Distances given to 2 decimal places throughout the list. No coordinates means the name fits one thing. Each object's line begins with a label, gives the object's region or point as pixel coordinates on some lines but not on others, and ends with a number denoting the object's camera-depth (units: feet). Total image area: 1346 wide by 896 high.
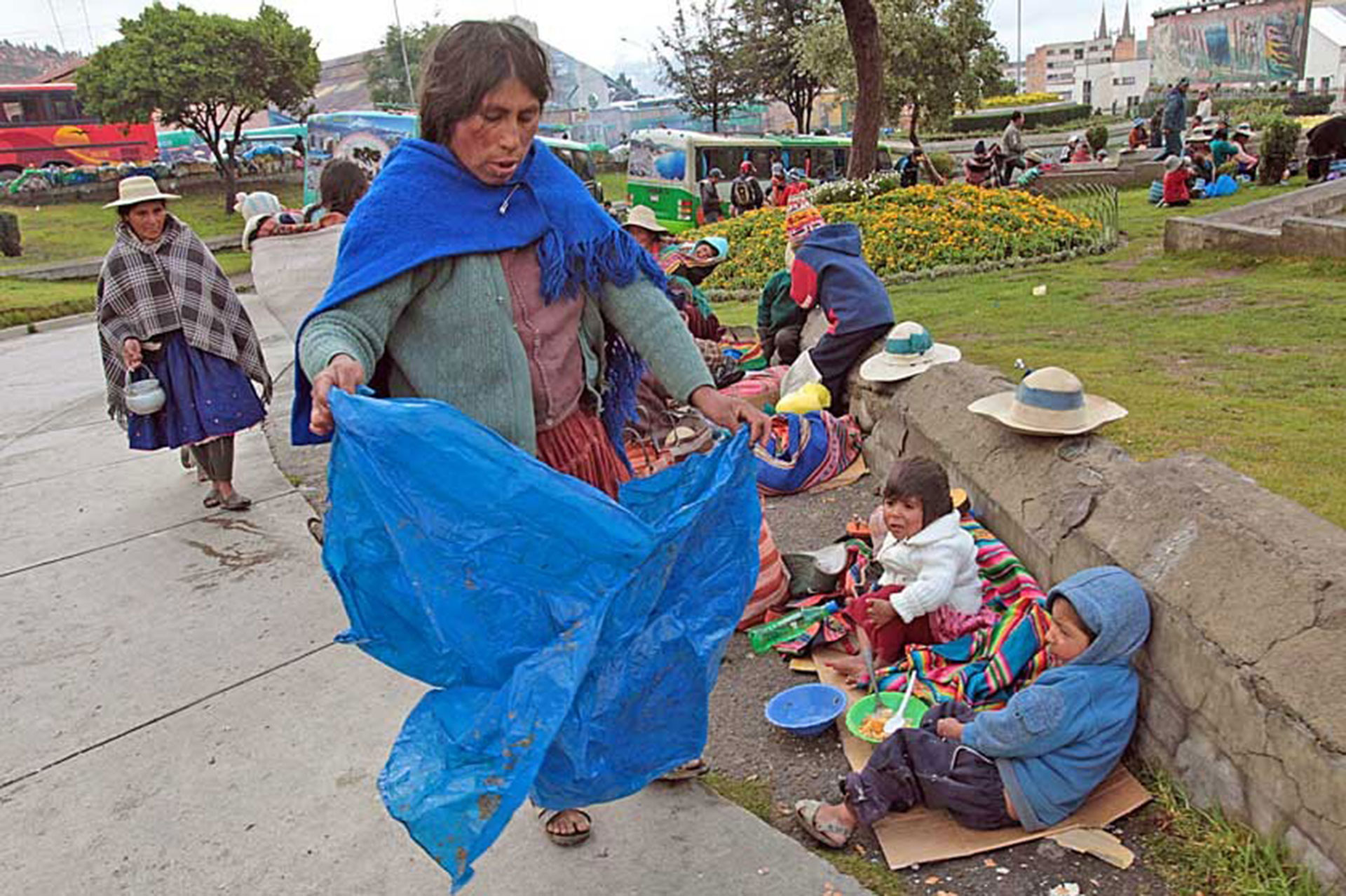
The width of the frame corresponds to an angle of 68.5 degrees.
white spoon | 9.06
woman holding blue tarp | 6.72
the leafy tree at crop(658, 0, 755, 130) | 123.34
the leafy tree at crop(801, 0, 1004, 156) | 80.64
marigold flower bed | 33.63
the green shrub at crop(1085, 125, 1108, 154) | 81.00
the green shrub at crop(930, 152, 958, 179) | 73.61
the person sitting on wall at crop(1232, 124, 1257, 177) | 50.62
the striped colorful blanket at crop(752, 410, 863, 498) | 15.72
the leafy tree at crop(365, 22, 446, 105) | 205.46
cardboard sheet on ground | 7.72
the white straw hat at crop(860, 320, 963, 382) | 15.51
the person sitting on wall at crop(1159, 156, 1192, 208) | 45.47
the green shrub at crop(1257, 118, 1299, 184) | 47.47
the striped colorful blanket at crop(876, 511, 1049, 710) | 9.20
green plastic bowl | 9.28
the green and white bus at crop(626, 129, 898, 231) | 64.39
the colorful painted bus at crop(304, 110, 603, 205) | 76.38
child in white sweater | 10.05
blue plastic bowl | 9.45
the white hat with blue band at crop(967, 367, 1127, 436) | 10.80
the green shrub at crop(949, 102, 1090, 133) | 138.82
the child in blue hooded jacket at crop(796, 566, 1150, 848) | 7.80
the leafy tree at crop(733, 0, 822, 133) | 117.19
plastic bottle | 11.19
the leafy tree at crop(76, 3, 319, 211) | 94.94
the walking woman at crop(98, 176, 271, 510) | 16.10
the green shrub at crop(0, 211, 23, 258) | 77.20
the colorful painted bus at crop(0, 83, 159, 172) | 104.83
